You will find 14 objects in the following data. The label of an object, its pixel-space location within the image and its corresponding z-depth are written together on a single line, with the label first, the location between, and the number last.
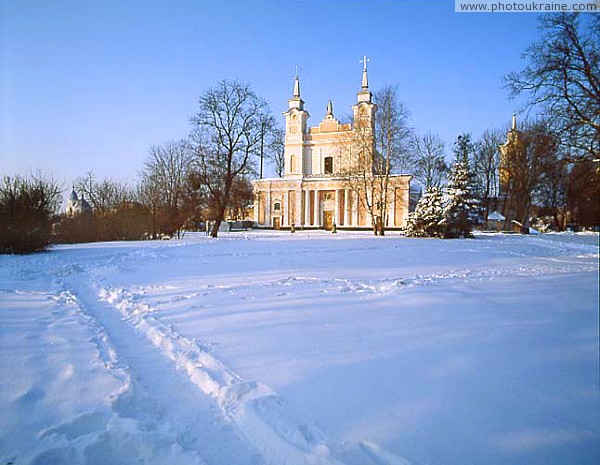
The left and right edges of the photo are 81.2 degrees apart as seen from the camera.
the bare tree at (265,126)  25.97
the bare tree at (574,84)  11.79
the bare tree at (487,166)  43.41
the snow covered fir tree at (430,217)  24.36
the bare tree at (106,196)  27.82
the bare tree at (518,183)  31.70
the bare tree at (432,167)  42.06
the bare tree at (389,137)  28.12
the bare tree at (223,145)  25.44
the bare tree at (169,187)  27.36
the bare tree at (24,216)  11.62
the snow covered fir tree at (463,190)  32.36
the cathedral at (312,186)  43.50
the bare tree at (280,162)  54.53
